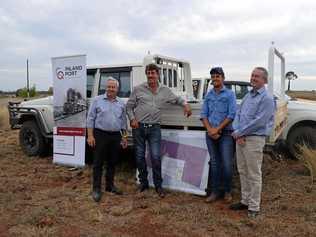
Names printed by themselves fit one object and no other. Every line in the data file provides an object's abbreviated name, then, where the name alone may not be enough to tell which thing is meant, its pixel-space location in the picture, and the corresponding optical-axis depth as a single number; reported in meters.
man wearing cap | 5.06
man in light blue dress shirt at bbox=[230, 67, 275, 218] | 4.50
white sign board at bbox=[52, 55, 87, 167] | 7.24
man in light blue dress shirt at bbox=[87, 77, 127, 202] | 5.39
